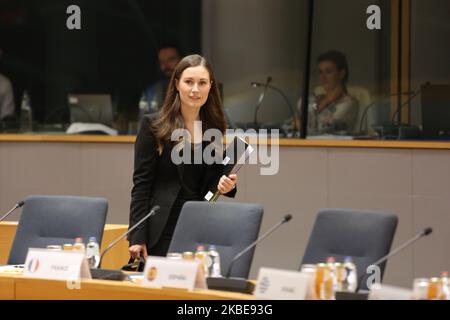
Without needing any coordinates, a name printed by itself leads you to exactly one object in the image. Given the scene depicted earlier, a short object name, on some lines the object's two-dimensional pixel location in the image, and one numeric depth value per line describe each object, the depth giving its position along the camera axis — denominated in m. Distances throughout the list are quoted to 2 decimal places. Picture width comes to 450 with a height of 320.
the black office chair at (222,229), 8.46
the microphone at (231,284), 7.14
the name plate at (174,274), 6.98
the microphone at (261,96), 16.97
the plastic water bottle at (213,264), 8.00
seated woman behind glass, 16.09
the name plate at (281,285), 6.39
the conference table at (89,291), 6.90
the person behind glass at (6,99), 17.67
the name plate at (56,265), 7.44
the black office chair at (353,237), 7.92
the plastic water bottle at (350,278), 7.26
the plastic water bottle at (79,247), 8.33
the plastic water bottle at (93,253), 8.60
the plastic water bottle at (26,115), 17.50
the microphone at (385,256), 6.92
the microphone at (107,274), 7.64
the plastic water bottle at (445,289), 6.45
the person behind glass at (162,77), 17.53
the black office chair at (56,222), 9.28
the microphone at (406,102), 15.78
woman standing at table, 9.19
